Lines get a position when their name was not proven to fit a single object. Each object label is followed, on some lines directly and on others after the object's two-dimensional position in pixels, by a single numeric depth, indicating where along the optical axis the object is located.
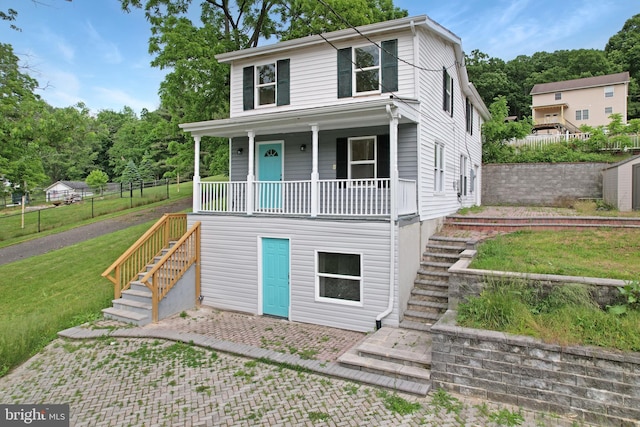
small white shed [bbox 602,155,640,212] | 12.11
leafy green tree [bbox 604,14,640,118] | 36.09
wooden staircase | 8.23
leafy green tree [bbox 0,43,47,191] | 11.28
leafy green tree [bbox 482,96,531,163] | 18.92
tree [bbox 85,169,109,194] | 36.72
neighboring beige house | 33.12
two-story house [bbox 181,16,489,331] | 7.71
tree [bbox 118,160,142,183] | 40.19
